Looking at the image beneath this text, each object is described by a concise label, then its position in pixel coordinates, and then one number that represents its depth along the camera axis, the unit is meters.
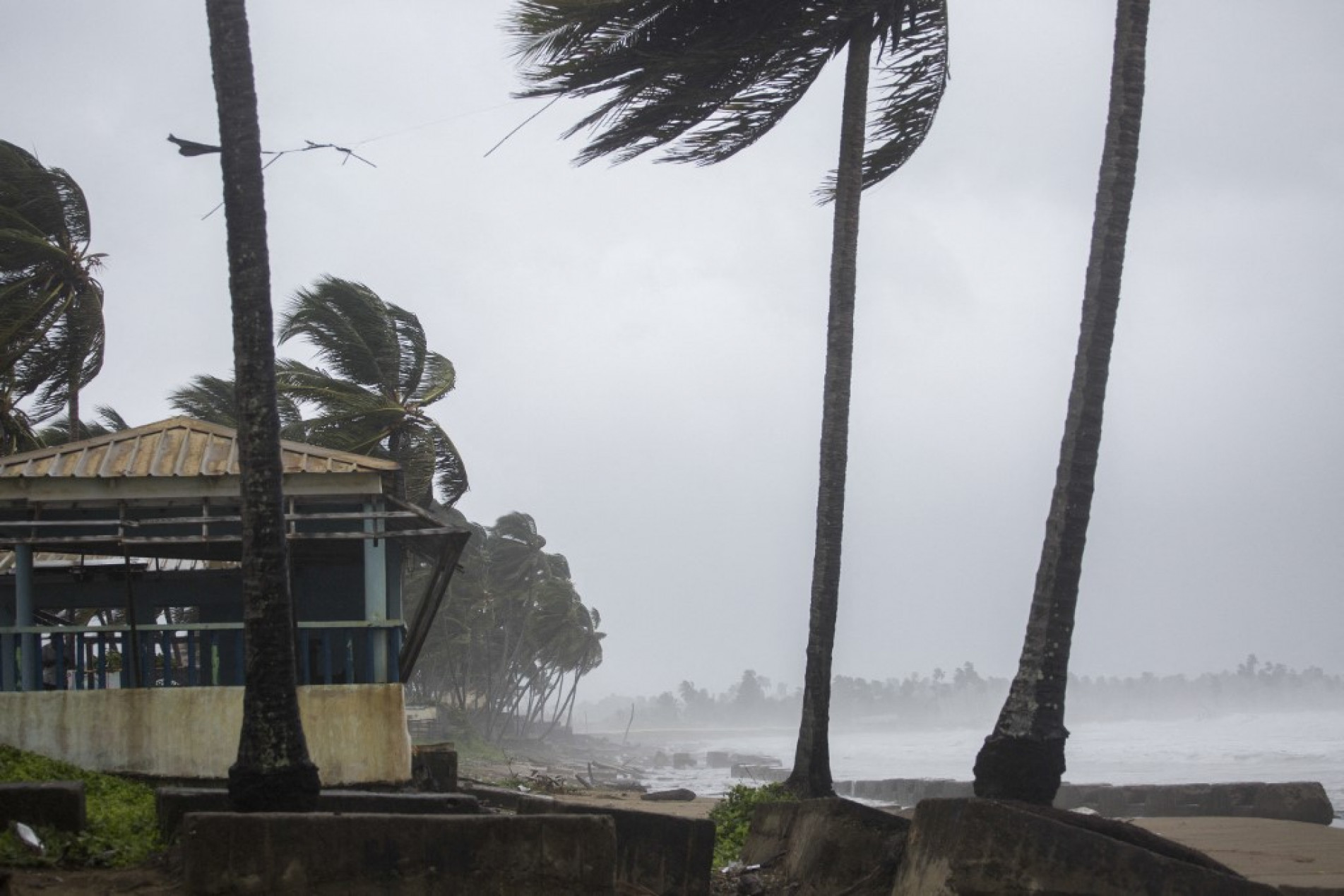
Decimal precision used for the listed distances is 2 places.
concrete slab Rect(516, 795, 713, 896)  9.34
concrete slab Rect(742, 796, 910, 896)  8.77
